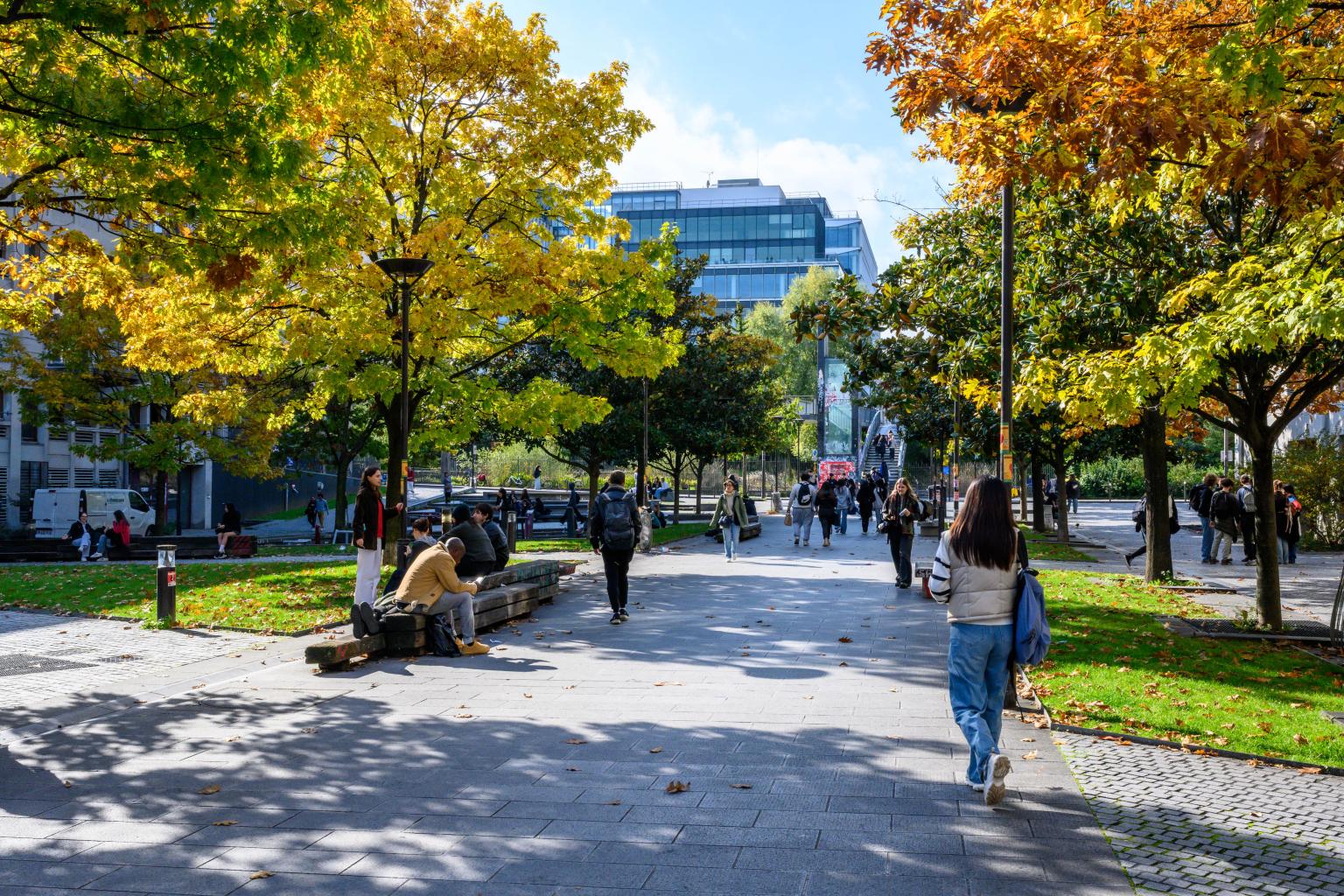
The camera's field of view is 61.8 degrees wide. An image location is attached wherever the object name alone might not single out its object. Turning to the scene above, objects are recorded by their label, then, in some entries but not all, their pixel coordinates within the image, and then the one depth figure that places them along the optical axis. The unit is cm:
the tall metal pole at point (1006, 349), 1003
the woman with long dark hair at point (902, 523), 1756
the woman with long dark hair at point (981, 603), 606
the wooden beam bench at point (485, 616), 1026
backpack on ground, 1119
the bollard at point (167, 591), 1359
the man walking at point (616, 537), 1364
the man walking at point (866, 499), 3092
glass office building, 11125
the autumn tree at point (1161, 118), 787
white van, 3381
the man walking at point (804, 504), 2814
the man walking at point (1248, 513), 2162
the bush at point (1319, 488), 2650
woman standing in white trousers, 1299
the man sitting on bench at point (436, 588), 1111
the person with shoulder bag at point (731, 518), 2247
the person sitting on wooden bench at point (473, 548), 1366
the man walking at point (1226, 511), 2112
